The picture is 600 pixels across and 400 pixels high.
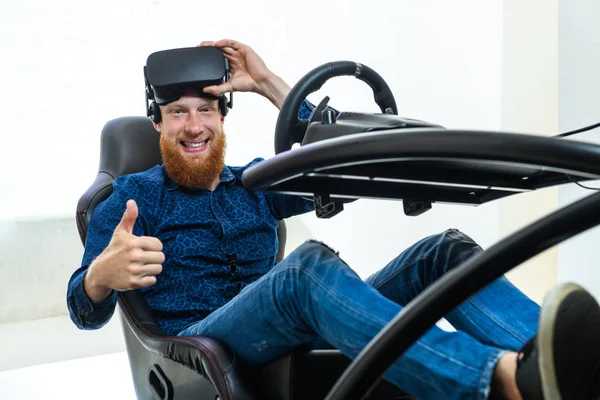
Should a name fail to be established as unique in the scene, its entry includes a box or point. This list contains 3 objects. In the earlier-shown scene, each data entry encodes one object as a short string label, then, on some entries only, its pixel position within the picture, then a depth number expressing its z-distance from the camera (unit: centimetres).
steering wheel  126
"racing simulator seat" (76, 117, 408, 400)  127
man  87
